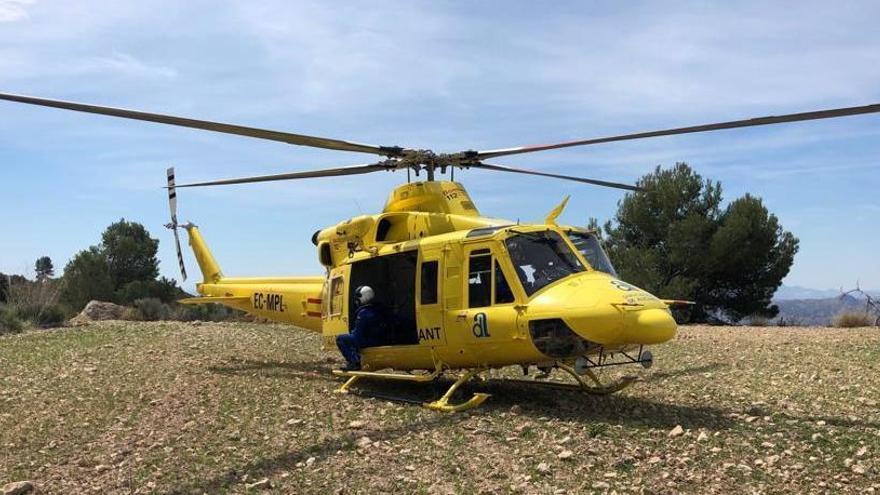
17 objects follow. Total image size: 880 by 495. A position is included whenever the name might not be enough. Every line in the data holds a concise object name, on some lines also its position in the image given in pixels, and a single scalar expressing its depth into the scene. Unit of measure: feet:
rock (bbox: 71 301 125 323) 78.02
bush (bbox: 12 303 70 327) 63.52
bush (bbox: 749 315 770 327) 78.11
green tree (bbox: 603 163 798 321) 90.43
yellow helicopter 26.35
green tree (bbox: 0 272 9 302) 95.29
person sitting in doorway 34.37
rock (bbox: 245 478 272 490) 21.42
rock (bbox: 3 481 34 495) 21.44
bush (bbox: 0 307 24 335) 59.18
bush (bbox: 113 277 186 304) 113.39
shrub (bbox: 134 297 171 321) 84.45
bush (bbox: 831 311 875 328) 68.39
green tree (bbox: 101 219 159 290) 120.88
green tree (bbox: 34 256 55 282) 188.40
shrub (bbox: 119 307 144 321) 81.05
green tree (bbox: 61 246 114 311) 113.39
